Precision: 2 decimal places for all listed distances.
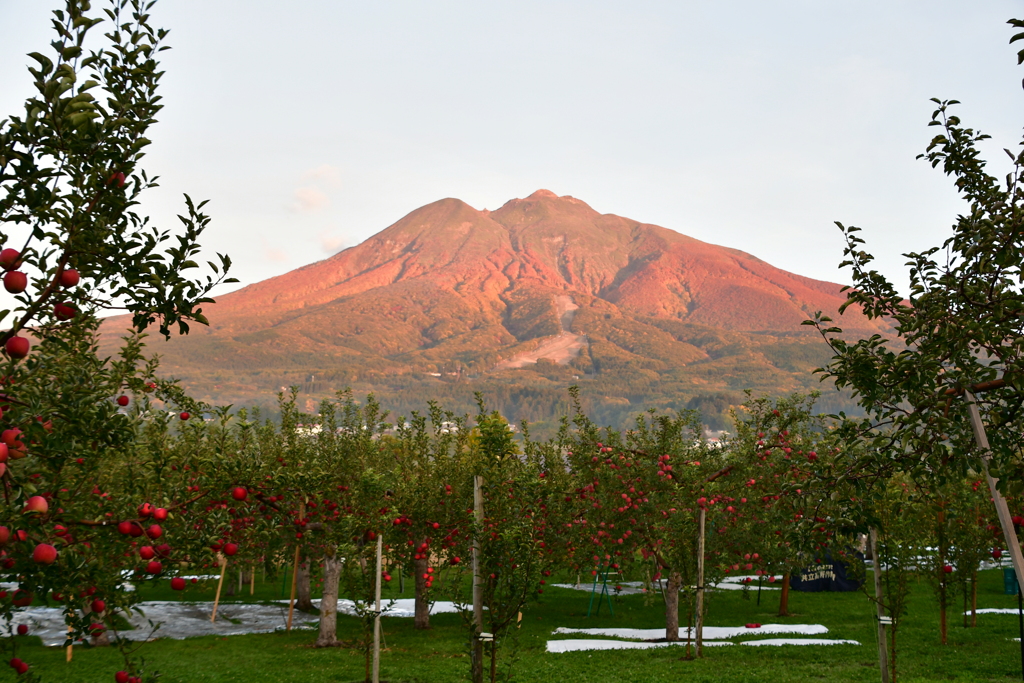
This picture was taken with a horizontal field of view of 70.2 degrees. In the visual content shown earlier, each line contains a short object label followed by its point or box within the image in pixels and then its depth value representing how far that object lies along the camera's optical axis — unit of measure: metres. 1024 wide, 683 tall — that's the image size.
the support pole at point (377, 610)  10.48
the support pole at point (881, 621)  9.90
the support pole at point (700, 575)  13.88
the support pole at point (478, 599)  8.42
